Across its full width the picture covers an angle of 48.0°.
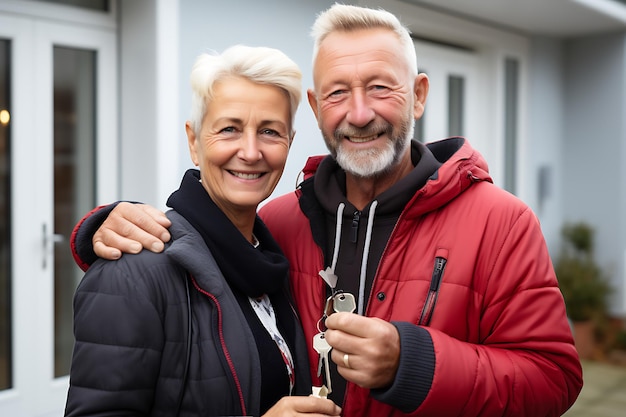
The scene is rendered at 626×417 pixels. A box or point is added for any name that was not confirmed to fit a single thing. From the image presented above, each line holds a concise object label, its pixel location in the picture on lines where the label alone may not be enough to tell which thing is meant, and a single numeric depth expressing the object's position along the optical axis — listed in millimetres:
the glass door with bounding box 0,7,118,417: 3486
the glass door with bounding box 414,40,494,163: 6199
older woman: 1489
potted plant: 6883
